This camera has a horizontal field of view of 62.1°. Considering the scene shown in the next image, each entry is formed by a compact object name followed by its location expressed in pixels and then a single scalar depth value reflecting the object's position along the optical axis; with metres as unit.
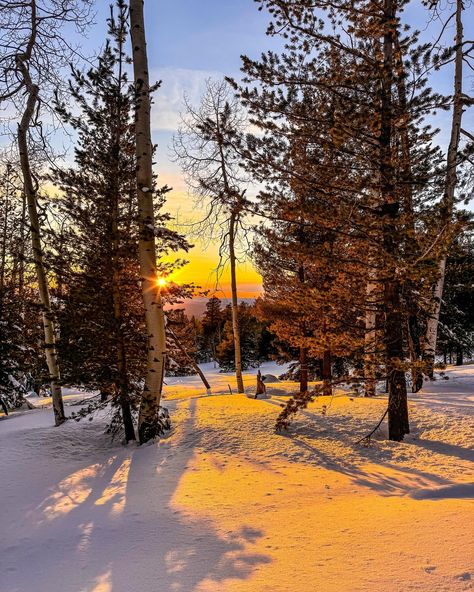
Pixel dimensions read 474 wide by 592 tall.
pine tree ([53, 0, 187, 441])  7.21
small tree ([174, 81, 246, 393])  13.60
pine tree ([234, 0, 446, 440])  5.68
